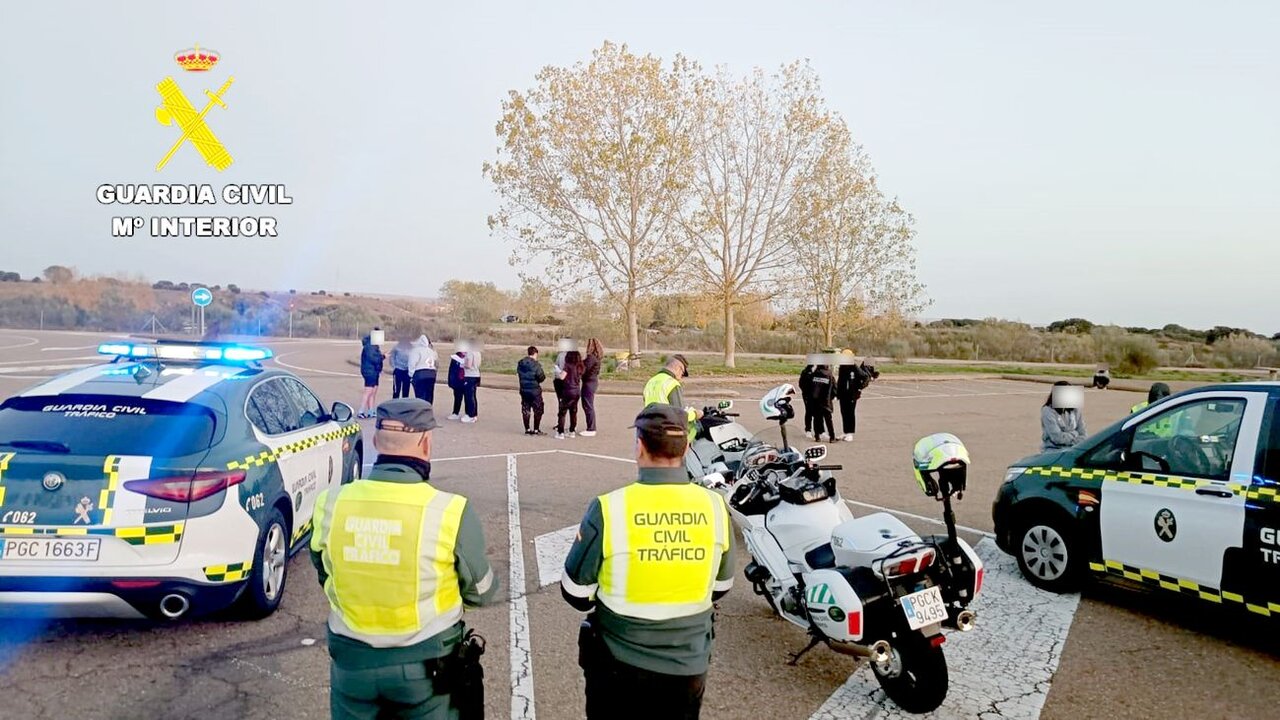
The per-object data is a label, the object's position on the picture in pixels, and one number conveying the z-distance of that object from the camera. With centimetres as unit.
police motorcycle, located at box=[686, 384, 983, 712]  389
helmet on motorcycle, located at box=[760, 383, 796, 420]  640
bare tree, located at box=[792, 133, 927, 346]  3341
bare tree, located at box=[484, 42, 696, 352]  2817
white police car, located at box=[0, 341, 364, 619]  410
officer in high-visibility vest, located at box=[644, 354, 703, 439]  789
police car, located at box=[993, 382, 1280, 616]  468
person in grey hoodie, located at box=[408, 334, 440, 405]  1456
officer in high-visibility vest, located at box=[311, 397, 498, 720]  254
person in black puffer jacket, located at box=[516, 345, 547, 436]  1358
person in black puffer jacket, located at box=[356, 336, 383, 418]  1529
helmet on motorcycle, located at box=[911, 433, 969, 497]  405
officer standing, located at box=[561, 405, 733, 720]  270
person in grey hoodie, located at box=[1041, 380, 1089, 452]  731
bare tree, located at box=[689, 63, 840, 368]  3173
